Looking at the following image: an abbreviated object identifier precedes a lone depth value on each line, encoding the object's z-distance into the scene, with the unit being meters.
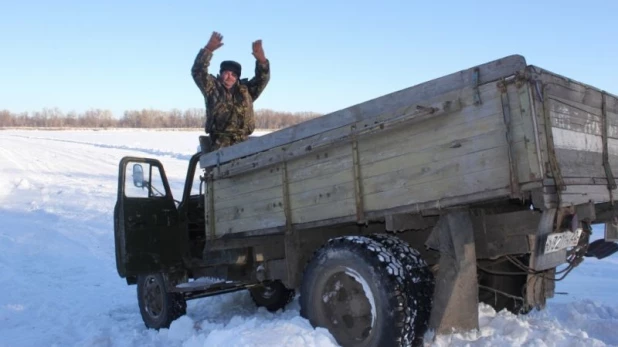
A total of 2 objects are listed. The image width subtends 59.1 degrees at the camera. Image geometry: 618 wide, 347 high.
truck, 3.17
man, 6.04
